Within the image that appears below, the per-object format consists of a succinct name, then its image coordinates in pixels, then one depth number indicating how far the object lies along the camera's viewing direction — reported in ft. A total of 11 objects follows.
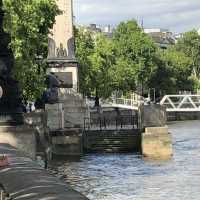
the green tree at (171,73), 411.13
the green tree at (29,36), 146.14
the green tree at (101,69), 284.20
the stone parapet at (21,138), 59.77
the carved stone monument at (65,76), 169.48
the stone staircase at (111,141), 171.94
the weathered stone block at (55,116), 167.43
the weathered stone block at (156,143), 156.87
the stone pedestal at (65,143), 159.94
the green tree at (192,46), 574.15
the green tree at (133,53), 356.79
